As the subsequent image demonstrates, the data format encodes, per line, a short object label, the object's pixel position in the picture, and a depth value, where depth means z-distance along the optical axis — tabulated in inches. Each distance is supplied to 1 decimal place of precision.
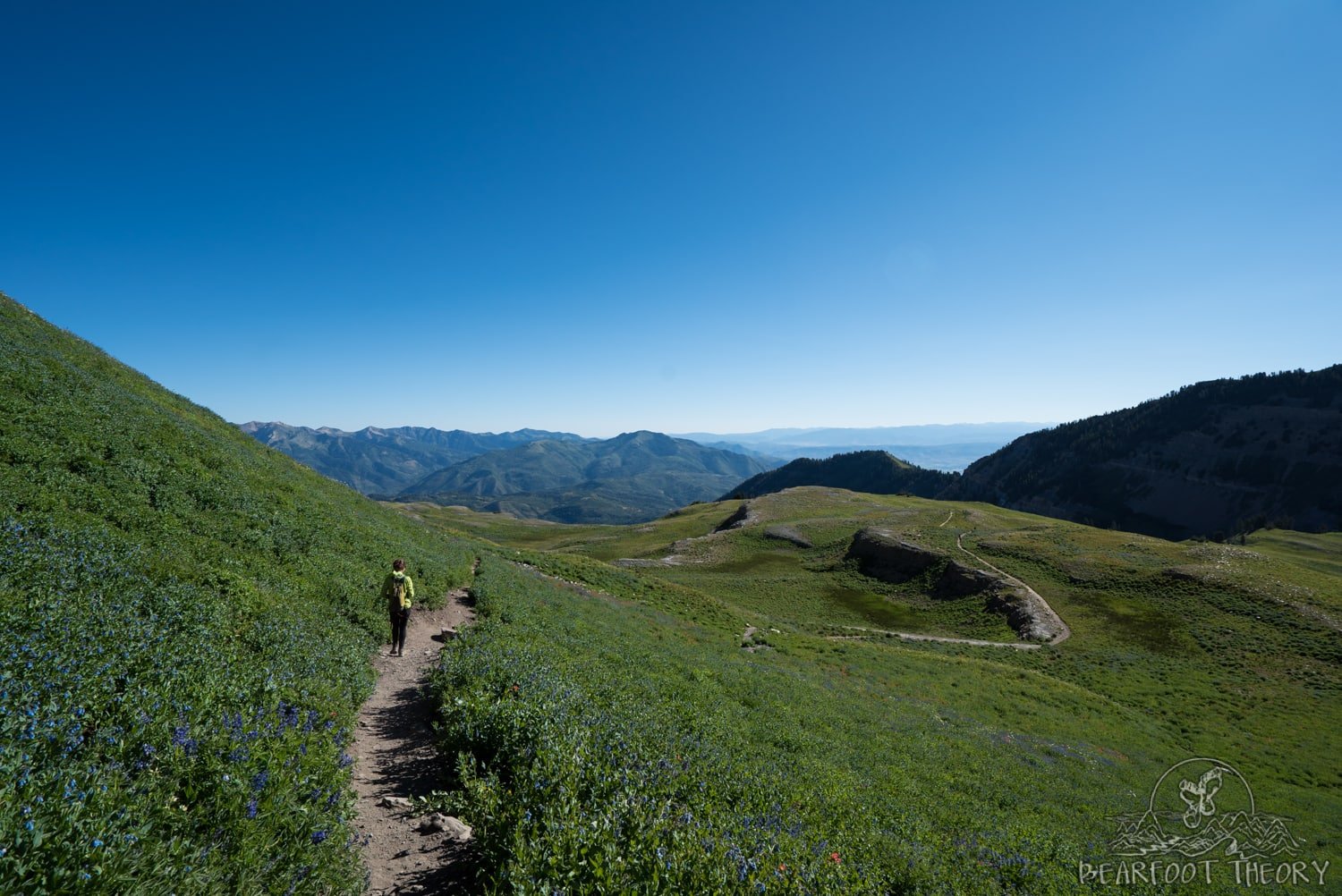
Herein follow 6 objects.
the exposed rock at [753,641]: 1343.5
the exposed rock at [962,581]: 2282.4
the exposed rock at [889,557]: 2598.4
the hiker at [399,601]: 624.4
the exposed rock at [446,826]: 285.3
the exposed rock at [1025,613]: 1852.9
